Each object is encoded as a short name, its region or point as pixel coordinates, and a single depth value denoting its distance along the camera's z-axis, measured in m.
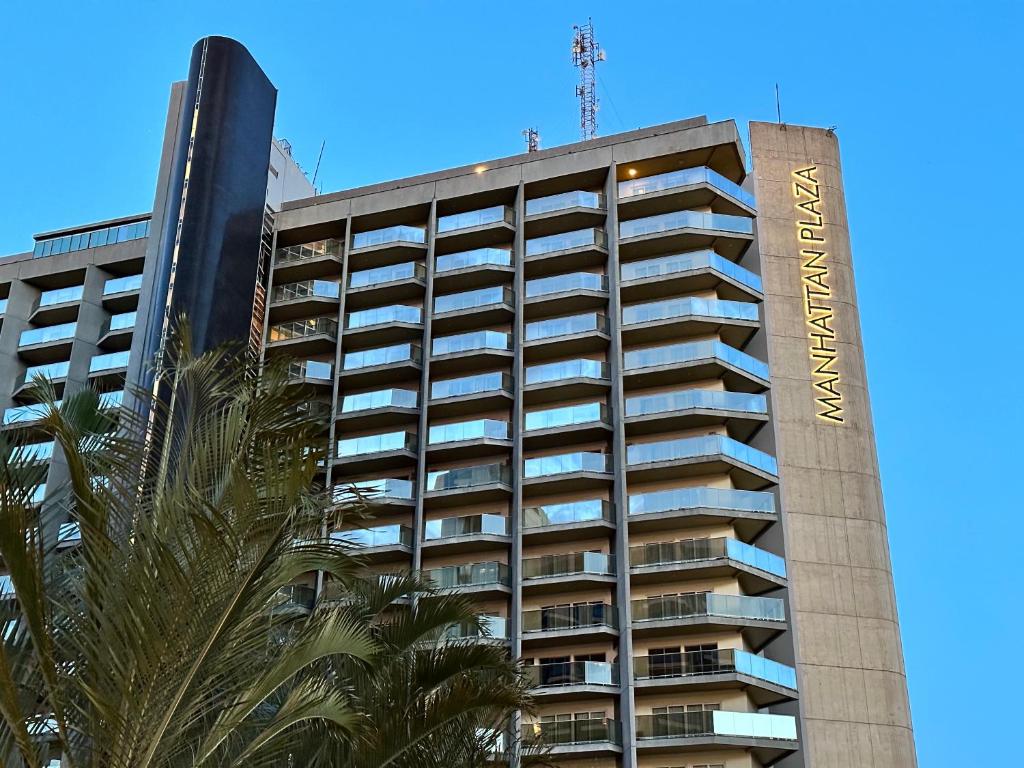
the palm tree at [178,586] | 8.73
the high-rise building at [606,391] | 41.28
